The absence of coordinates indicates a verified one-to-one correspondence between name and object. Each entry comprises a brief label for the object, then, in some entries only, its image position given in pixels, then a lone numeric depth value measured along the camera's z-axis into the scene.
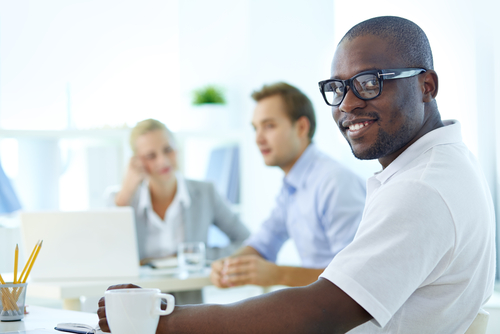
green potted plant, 4.25
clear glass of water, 2.22
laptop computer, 2.04
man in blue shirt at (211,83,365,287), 2.08
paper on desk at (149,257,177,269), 2.25
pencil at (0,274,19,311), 1.13
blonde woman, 2.77
